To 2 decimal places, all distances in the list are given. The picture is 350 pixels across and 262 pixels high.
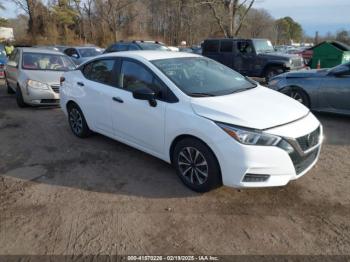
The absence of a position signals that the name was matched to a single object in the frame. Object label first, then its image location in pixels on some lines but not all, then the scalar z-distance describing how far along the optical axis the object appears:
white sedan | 3.31
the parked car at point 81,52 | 14.54
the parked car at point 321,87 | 6.67
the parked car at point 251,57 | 12.59
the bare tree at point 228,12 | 30.68
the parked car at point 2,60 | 14.45
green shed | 13.48
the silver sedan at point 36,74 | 8.09
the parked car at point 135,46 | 14.38
